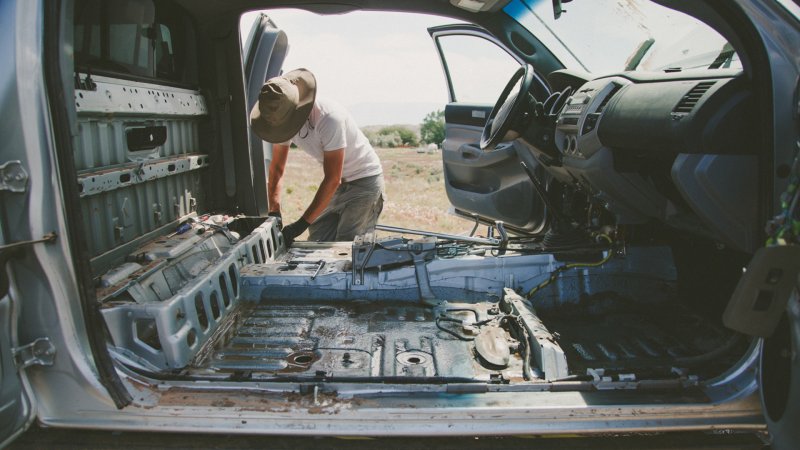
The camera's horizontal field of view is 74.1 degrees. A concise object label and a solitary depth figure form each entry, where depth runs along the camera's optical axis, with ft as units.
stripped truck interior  5.18
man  11.00
